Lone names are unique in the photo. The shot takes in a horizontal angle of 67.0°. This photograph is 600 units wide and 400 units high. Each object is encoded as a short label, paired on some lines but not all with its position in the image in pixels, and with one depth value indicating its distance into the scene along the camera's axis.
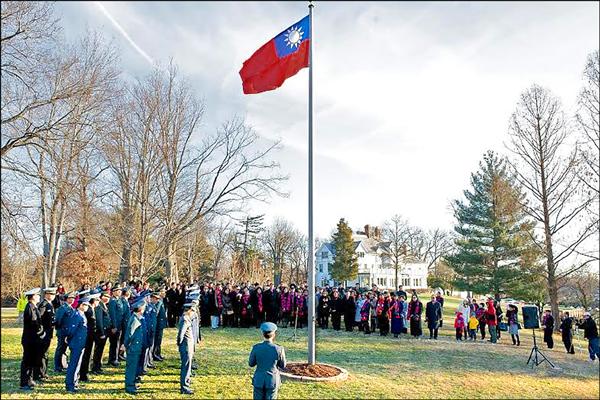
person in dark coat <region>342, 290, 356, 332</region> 20.55
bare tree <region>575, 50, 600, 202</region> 22.56
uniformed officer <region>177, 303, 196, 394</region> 9.49
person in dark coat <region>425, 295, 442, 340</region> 18.95
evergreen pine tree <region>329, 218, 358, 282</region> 55.41
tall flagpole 11.34
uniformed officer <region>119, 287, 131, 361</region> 11.83
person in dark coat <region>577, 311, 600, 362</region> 15.66
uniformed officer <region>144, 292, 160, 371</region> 10.79
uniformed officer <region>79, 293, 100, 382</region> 10.35
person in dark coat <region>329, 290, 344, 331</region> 20.86
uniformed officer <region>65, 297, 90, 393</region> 9.40
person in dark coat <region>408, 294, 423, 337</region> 18.86
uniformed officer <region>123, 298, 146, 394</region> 9.45
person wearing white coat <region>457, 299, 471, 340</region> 19.44
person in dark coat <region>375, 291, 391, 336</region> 19.42
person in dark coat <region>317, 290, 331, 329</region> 20.84
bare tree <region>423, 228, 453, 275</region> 84.88
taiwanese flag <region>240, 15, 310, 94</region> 12.14
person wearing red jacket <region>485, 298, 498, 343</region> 18.90
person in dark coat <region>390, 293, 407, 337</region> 19.14
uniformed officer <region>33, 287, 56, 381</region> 10.10
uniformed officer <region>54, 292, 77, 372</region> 10.13
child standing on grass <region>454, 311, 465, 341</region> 19.16
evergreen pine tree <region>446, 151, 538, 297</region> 29.50
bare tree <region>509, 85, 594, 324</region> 24.72
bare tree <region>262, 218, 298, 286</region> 67.94
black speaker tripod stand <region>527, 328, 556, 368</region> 14.04
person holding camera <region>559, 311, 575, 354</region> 17.11
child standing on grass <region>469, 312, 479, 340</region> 19.22
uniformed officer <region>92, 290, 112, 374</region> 10.67
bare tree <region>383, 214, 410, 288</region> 62.61
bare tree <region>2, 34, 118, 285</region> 16.09
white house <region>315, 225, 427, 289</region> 74.56
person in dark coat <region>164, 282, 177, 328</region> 19.44
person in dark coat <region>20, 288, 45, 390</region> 9.55
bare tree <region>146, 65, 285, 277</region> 26.59
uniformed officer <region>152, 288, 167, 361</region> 12.29
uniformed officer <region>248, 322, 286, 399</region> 7.50
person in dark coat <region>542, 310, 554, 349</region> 18.28
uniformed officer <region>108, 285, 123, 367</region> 11.45
